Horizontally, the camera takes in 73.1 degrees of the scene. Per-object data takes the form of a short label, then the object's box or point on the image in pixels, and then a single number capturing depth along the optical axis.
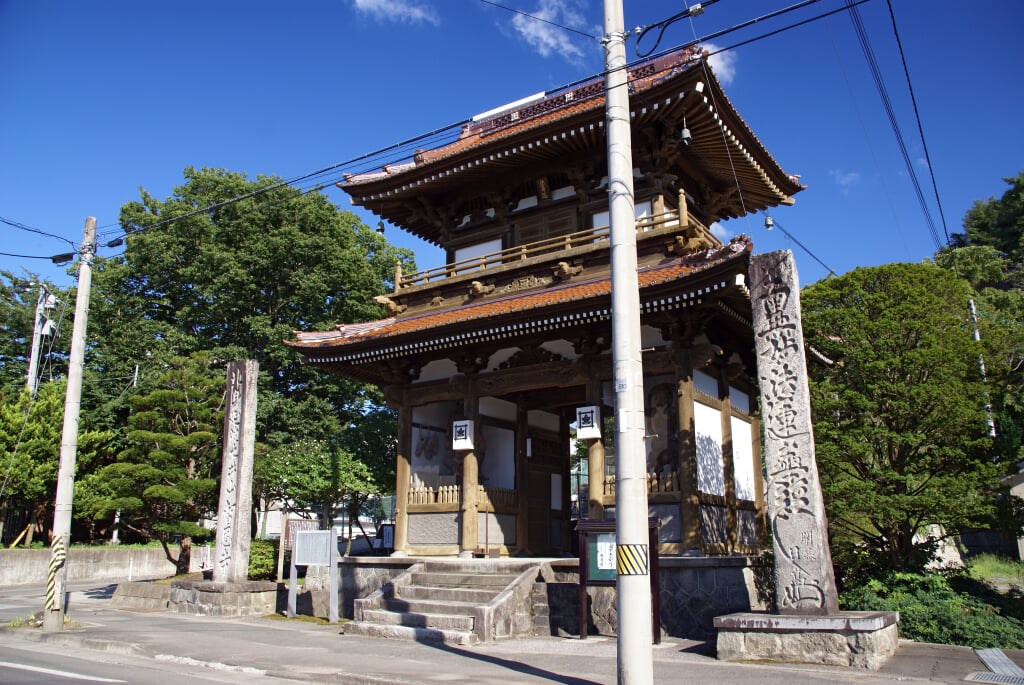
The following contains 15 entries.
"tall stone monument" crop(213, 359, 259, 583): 15.95
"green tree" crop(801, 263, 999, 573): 11.12
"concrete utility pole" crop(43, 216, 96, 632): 12.46
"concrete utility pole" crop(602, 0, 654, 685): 6.68
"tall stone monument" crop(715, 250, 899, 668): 8.33
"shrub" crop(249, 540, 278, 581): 20.34
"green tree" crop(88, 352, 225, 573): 19.36
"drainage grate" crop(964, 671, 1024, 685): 7.21
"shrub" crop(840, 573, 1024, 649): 9.77
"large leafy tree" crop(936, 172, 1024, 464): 12.05
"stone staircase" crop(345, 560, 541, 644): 10.97
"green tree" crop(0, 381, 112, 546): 25.78
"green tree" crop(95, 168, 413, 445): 30.80
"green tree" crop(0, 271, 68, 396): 33.19
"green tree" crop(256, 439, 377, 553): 23.08
